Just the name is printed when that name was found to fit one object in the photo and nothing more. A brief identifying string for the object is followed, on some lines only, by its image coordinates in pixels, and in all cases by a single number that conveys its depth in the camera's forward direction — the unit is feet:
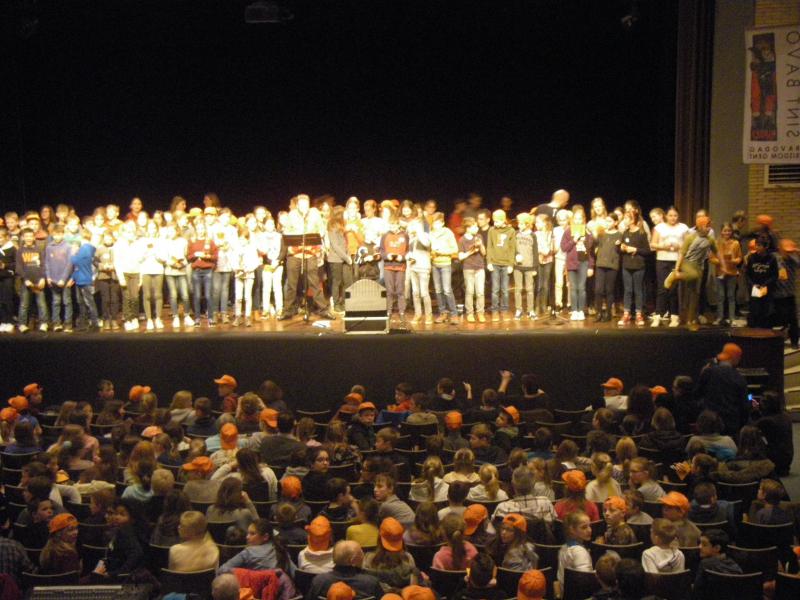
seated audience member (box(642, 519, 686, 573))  24.20
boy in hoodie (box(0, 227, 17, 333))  50.67
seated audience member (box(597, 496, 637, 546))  25.35
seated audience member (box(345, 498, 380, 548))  25.94
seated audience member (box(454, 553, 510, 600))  22.57
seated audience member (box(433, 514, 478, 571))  24.72
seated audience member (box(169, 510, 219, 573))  24.76
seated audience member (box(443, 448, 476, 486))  30.25
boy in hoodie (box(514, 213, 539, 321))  49.29
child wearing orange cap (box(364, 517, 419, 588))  23.89
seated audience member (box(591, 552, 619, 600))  22.52
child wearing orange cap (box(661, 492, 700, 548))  25.75
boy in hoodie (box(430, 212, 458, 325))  49.19
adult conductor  50.88
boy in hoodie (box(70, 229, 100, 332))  49.29
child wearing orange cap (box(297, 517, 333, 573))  24.67
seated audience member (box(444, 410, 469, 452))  34.68
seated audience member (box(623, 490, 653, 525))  26.96
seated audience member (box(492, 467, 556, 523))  27.35
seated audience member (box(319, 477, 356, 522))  27.43
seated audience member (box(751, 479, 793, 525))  26.84
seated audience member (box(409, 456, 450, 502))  29.45
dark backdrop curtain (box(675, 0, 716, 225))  54.70
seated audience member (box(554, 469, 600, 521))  27.32
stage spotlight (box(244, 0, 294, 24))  53.36
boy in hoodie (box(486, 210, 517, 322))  49.08
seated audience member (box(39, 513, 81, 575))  24.99
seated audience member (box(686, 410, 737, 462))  32.96
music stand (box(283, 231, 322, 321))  50.44
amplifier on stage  46.85
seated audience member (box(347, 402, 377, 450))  36.11
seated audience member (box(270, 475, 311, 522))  28.17
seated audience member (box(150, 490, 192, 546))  26.55
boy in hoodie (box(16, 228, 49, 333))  49.75
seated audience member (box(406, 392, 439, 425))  37.58
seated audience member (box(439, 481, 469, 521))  27.55
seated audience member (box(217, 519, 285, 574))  24.34
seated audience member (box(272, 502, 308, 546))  26.27
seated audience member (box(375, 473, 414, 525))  27.53
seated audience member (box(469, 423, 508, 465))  33.12
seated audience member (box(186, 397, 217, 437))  36.94
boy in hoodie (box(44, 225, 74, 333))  49.32
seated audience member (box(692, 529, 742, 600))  23.73
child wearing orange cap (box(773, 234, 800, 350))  44.73
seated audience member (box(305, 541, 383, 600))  22.98
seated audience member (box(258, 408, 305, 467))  33.78
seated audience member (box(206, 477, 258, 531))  27.45
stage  45.73
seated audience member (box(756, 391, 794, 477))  36.29
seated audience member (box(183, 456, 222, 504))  29.45
